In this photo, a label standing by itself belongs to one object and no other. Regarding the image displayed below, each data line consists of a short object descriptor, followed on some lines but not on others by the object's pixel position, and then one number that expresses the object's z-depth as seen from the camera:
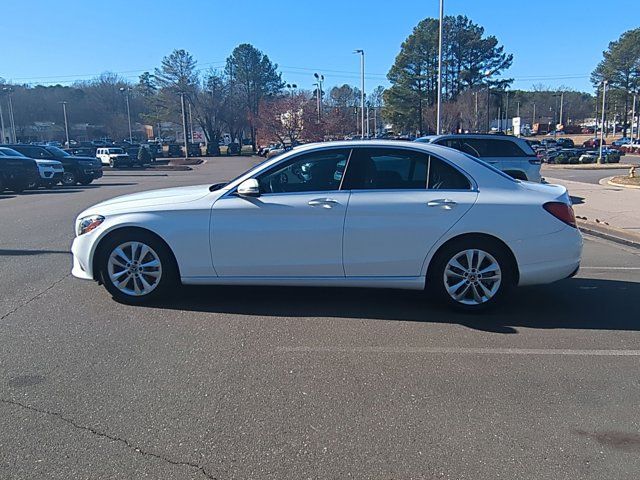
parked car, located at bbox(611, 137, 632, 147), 68.79
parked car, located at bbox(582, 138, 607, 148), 64.31
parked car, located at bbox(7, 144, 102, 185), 23.09
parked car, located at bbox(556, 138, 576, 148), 60.89
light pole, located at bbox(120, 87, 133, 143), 98.97
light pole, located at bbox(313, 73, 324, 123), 42.80
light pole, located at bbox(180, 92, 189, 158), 59.61
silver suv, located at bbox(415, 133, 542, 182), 12.54
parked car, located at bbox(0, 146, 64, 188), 20.06
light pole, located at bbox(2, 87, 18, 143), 77.12
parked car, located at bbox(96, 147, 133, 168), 44.06
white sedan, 5.02
